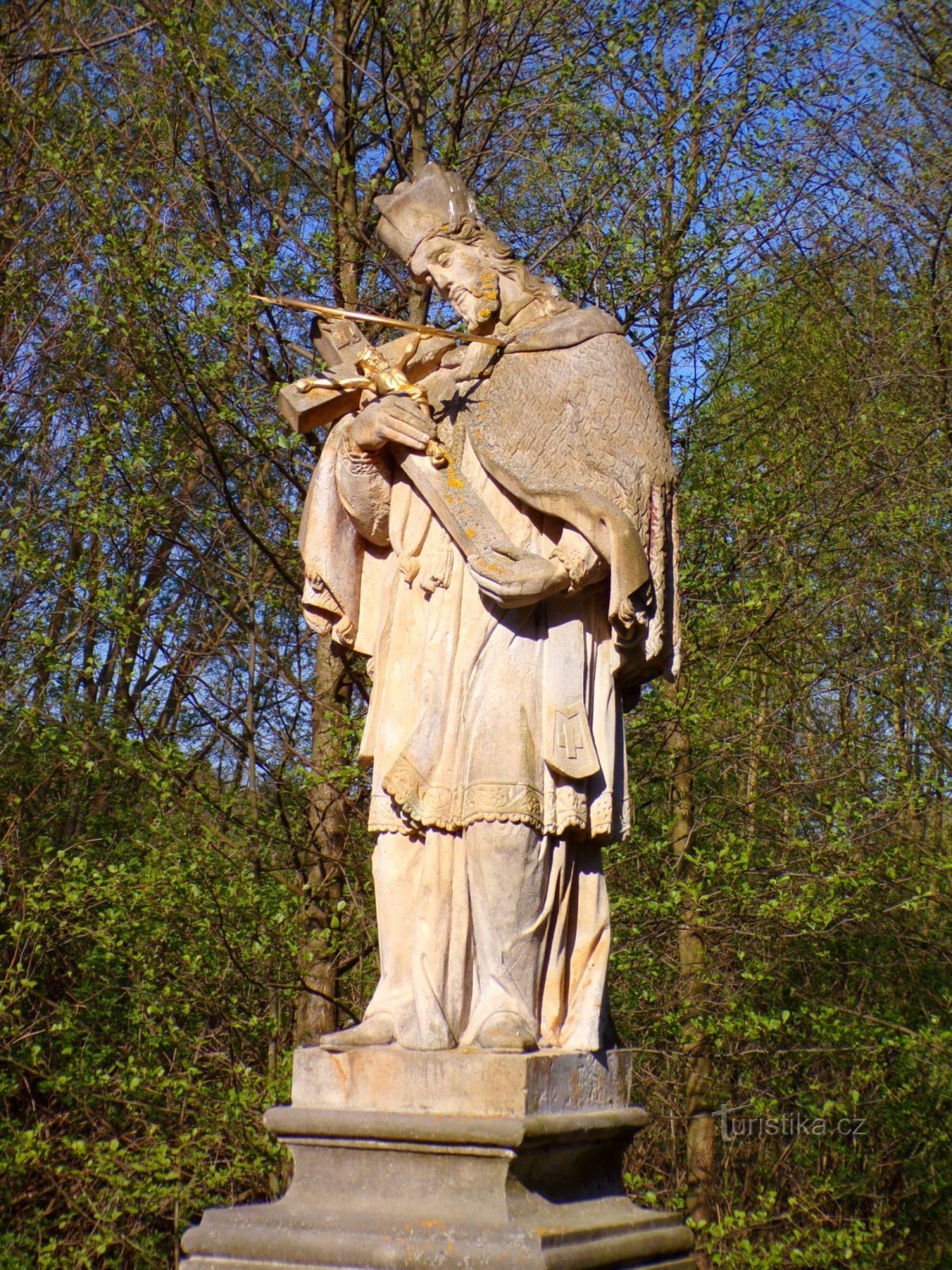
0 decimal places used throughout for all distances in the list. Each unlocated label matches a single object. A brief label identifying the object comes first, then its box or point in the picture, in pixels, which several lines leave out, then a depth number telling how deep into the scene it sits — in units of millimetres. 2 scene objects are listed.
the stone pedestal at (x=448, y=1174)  7242
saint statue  8187
